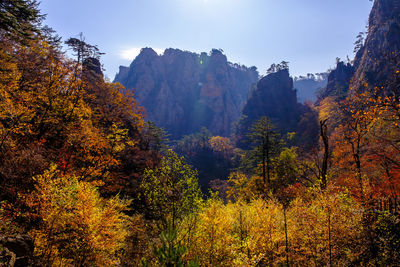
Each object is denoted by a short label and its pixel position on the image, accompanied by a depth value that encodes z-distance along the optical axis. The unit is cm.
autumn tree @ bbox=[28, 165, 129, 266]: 1039
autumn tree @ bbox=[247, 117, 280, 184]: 2837
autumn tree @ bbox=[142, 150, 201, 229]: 1363
